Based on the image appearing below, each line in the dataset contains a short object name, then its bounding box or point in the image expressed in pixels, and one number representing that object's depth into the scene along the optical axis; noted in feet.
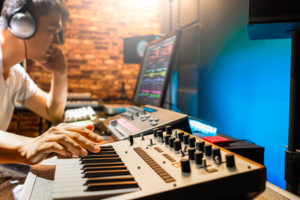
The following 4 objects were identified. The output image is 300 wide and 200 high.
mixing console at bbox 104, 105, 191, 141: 2.71
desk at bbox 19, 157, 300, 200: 1.55
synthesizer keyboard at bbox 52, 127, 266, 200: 1.26
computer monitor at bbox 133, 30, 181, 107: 3.78
